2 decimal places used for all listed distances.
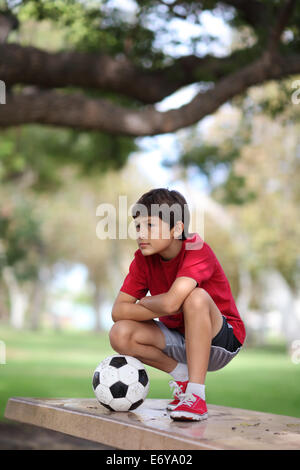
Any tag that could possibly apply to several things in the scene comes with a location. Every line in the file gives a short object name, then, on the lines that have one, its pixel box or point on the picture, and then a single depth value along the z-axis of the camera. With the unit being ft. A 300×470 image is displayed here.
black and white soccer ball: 22.75
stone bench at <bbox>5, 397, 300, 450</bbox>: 18.33
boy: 21.76
